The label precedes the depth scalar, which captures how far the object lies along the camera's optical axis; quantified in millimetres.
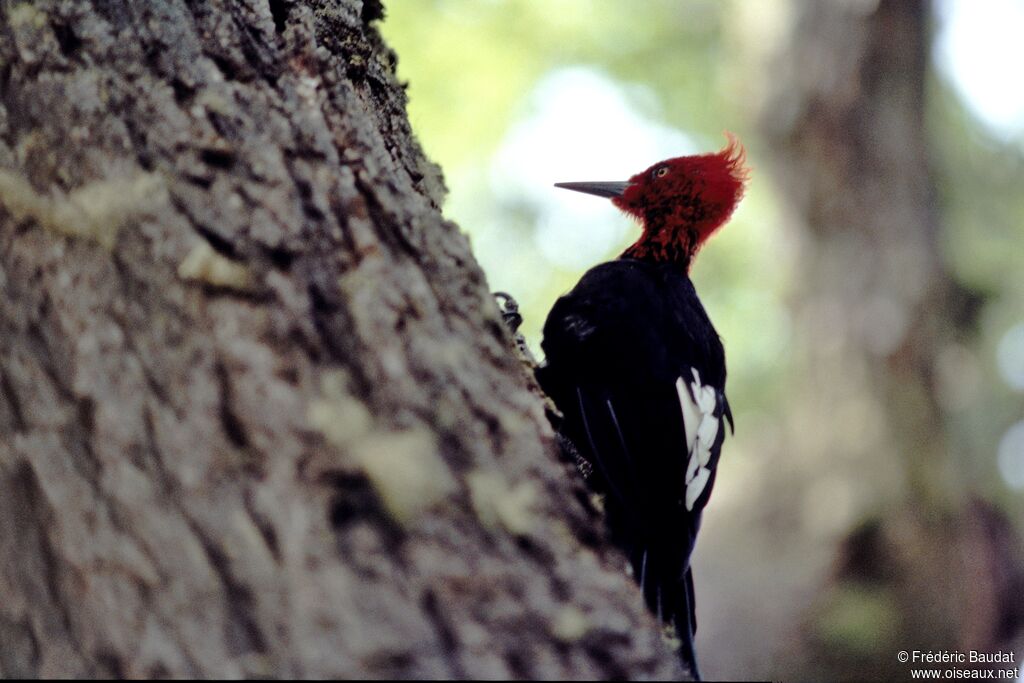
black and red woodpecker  4285
